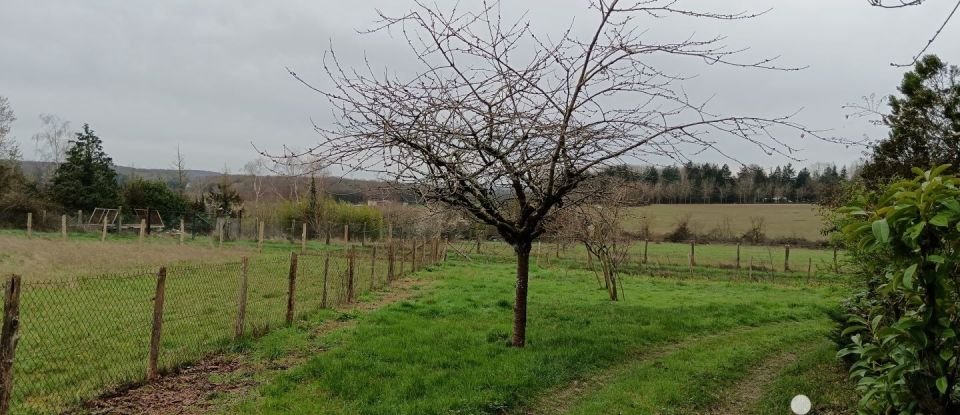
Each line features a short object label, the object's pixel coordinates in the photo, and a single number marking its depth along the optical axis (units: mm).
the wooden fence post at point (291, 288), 9375
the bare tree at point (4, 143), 40781
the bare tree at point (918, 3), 3606
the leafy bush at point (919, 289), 2539
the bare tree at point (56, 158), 54438
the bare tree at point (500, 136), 6500
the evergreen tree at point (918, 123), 11891
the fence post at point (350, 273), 12209
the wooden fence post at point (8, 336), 4543
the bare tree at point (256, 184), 53569
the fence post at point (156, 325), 6262
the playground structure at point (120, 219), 34184
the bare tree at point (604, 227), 8406
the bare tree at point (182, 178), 55838
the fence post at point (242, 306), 8195
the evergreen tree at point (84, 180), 39688
